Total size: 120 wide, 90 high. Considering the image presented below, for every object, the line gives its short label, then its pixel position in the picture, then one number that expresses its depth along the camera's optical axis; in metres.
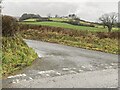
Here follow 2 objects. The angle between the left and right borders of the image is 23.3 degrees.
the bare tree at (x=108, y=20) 57.16
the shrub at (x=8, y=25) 16.73
